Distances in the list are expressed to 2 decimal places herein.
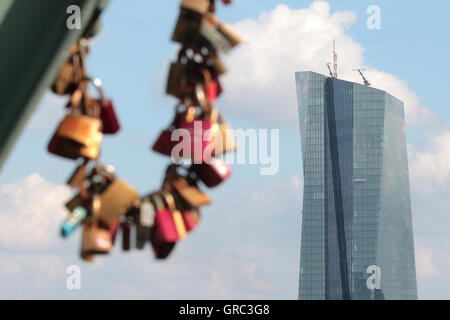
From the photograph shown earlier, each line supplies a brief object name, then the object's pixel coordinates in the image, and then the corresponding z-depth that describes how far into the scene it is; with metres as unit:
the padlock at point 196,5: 4.25
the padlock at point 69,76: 4.60
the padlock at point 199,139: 4.15
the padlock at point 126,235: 4.22
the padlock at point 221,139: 4.20
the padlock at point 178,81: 4.25
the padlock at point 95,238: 3.97
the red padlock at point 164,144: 4.27
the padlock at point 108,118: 4.42
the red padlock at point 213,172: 4.19
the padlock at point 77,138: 4.21
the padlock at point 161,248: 4.18
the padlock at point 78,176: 4.24
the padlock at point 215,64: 4.28
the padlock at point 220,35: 4.24
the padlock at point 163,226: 4.02
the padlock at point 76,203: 4.23
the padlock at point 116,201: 4.16
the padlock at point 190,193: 4.19
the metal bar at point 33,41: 4.55
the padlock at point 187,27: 4.31
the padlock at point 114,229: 4.18
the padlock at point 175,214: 4.07
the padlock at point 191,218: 4.17
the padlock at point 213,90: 4.30
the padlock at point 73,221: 4.02
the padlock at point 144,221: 4.10
